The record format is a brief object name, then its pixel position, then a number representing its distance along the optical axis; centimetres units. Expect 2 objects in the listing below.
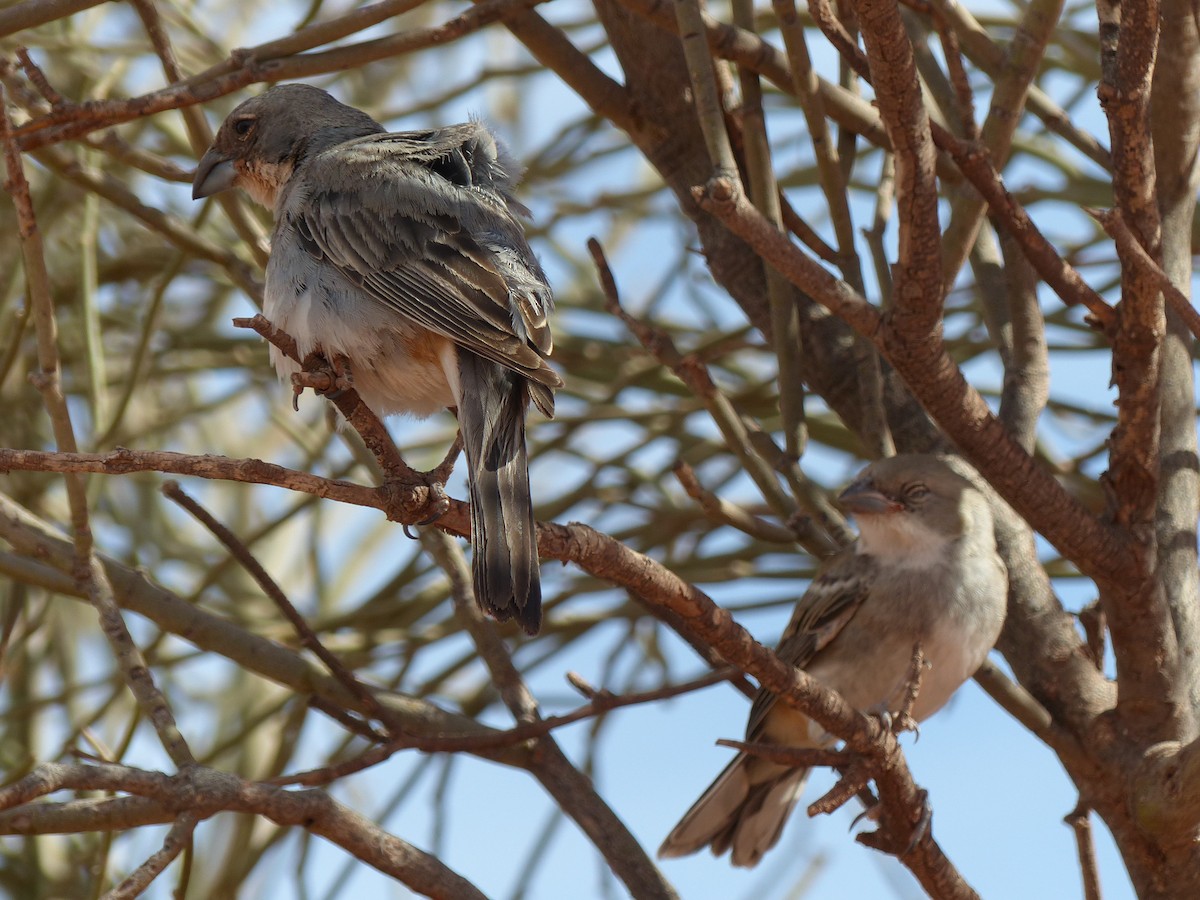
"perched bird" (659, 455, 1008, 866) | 917
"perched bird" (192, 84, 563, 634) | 623
